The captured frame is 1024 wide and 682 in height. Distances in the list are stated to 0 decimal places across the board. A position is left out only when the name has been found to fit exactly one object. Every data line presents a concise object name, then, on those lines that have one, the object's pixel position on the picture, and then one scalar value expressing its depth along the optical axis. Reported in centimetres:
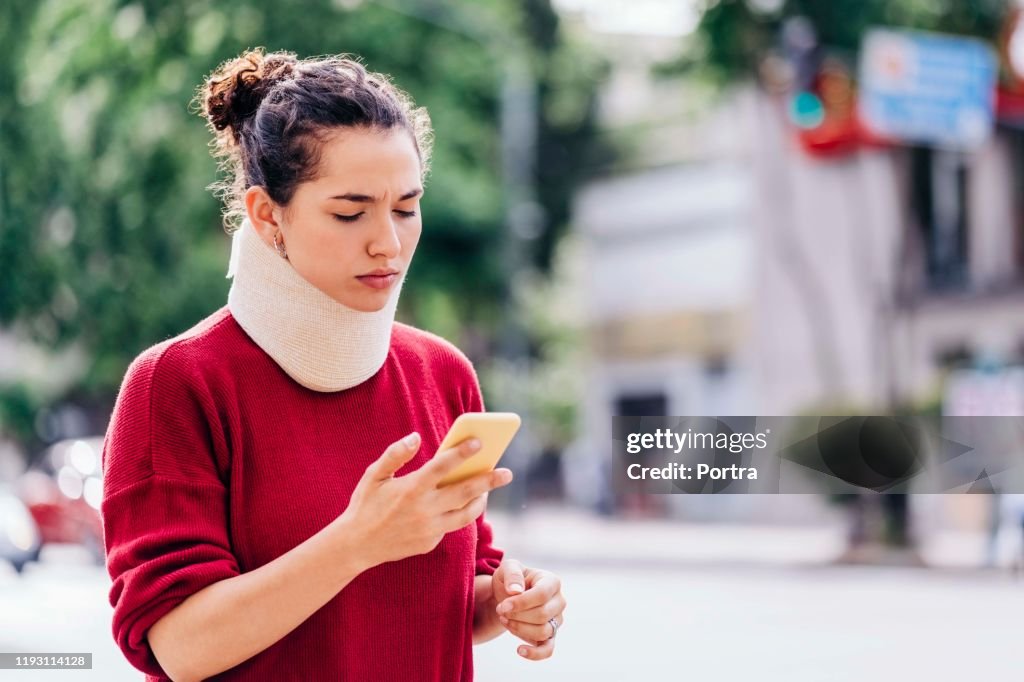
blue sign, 1378
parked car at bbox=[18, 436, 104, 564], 1520
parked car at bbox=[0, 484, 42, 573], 1319
